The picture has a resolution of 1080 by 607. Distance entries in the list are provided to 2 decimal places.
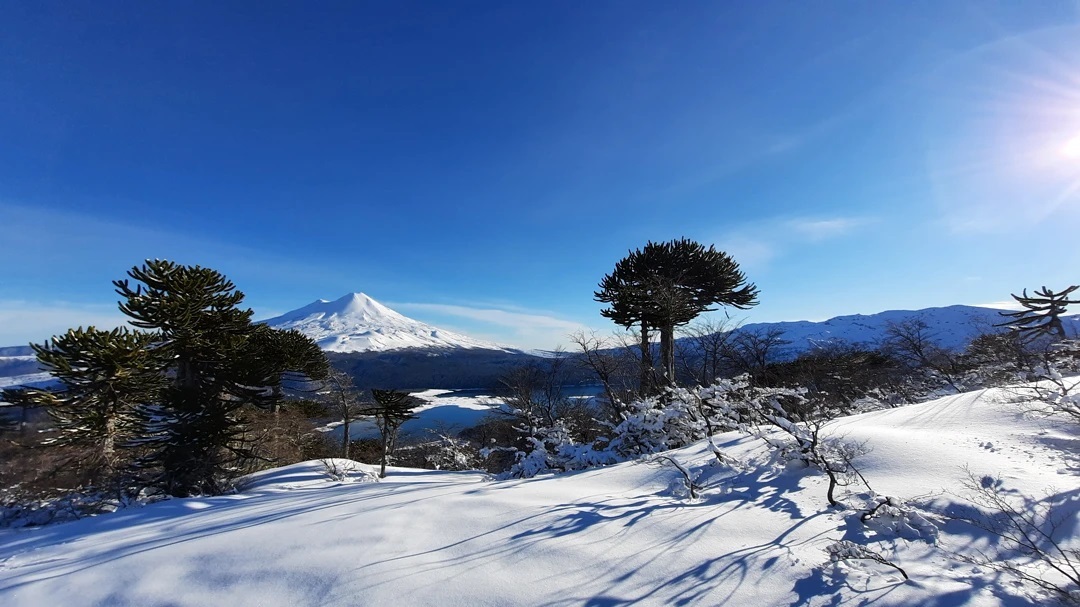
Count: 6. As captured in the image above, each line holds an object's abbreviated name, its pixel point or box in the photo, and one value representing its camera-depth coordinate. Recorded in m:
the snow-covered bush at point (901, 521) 2.69
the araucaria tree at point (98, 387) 9.12
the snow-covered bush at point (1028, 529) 2.13
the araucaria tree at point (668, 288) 12.66
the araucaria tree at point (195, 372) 10.99
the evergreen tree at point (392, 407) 14.05
